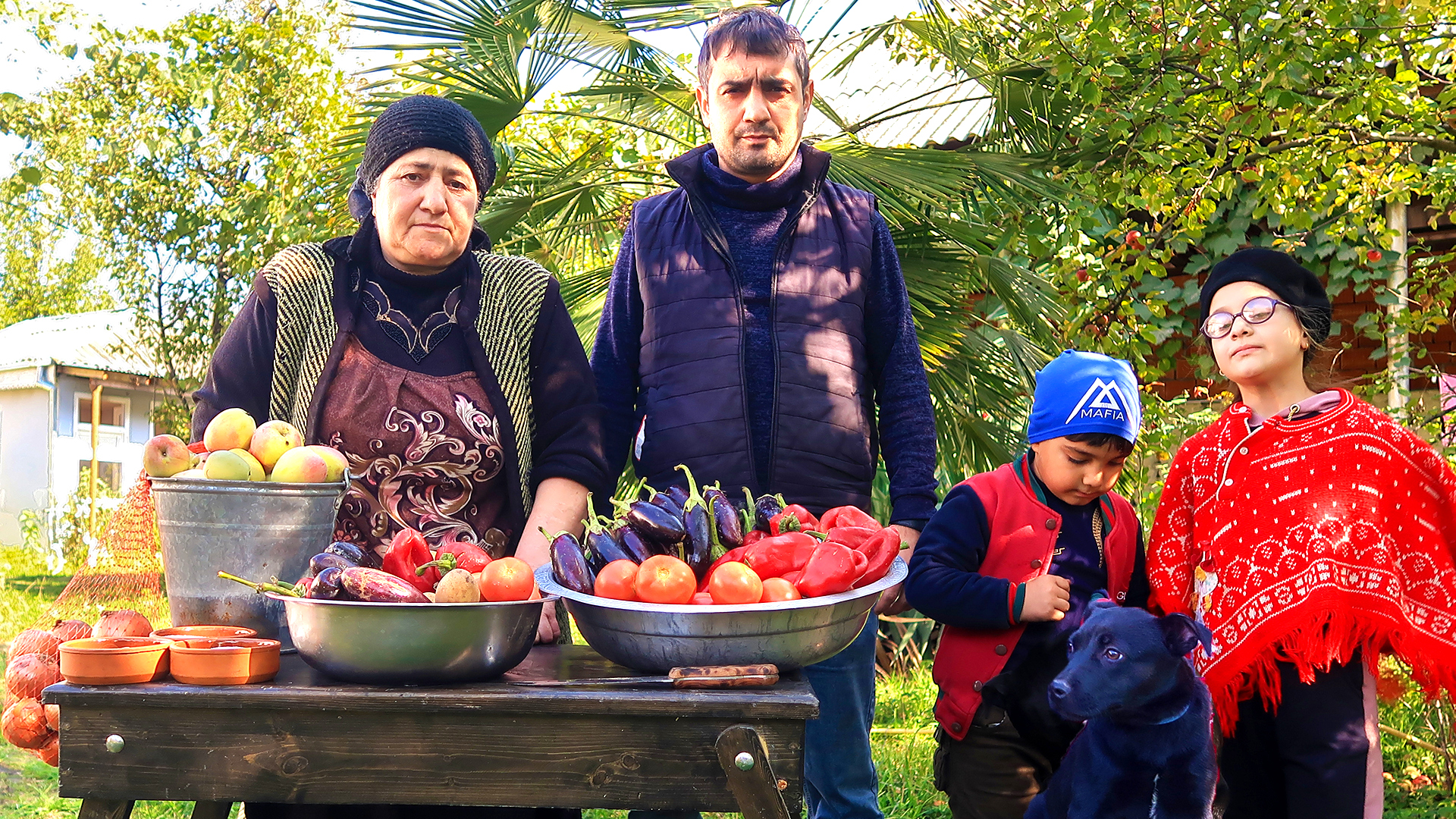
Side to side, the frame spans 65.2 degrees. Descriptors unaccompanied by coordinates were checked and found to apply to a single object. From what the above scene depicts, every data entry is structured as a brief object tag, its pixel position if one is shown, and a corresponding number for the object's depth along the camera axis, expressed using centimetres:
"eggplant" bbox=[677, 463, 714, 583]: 164
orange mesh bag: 193
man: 235
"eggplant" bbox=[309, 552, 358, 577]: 156
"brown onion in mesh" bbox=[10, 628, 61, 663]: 198
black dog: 184
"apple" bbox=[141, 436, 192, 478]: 175
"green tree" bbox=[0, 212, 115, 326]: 2314
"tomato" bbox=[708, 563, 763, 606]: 152
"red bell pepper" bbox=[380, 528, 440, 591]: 165
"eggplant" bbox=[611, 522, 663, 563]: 162
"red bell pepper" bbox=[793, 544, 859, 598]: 157
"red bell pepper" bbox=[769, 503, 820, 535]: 174
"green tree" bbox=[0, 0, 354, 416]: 946
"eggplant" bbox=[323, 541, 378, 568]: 167
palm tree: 404
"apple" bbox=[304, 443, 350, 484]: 178
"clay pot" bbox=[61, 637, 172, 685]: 146
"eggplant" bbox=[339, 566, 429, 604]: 148
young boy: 218
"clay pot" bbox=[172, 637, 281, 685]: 148
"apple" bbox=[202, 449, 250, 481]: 171
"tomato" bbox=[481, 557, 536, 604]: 154
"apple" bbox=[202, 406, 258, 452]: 180
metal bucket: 173
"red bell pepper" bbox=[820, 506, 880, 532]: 177
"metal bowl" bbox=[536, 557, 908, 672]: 150
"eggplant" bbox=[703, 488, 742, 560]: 169
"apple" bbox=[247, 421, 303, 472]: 177
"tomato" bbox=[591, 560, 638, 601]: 155
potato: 152
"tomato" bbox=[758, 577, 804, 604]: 154
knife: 148
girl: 216
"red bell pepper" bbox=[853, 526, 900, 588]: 165
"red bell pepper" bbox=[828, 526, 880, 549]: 169
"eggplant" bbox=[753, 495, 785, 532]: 180
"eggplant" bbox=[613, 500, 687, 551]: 163
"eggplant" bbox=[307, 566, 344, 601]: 149
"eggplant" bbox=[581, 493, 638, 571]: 162
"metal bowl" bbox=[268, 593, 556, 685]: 146
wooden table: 144
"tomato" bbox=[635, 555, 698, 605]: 152
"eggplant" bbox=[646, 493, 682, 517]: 169
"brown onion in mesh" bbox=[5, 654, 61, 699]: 193
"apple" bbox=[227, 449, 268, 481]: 174
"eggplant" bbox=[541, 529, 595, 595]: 159
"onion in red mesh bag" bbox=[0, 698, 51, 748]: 191
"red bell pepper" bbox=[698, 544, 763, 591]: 162
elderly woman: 211
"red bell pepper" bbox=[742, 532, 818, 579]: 160
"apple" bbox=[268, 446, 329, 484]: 174
